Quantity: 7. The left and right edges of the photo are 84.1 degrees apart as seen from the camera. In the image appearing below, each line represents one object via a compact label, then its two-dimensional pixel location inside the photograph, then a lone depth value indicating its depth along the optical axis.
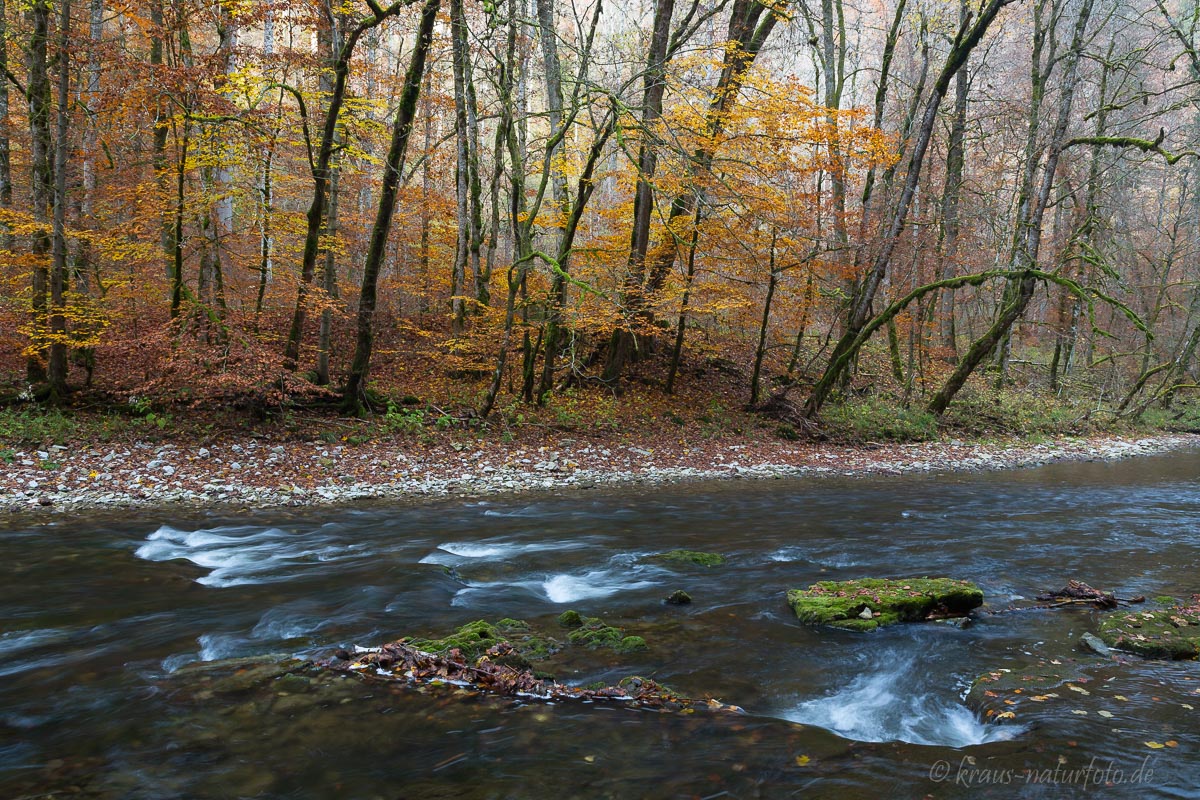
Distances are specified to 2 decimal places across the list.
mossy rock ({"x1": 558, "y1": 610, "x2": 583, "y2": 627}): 5.57
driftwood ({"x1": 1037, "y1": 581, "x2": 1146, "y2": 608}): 5.95
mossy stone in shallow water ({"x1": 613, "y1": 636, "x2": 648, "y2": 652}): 5.04
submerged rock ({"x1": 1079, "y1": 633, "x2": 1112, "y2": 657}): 4.91
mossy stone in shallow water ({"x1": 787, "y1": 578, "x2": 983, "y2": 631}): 5.64
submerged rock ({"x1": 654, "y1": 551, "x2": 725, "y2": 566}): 7.42
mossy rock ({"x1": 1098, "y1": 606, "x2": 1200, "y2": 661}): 4.85
